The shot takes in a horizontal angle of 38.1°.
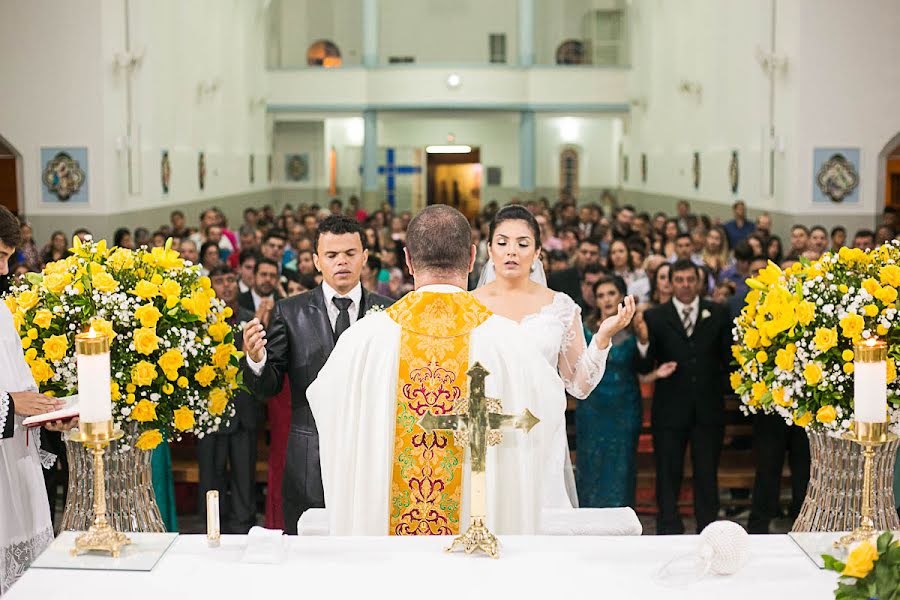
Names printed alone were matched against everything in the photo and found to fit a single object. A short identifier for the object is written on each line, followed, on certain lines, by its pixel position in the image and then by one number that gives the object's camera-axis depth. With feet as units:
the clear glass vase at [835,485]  17.15
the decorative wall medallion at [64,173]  54.85
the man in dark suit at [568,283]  29.43
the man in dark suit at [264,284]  34.09
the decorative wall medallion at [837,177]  56.59
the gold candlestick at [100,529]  11.69
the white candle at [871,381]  11.43
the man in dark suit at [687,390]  26.61
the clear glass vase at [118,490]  15.90
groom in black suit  18.11
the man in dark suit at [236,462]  26.48
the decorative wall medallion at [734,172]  68.23
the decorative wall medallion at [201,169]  77.15
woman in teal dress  26.76
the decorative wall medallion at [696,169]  79.66
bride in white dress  18.57
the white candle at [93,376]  11.44
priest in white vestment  13.88
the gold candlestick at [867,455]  11.62
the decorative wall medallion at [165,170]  66.54
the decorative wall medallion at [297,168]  112.16
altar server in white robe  15.80
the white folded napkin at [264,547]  11.87
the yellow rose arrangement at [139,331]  16.11
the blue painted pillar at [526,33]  99.86
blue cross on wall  112.57
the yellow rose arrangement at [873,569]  9.19
